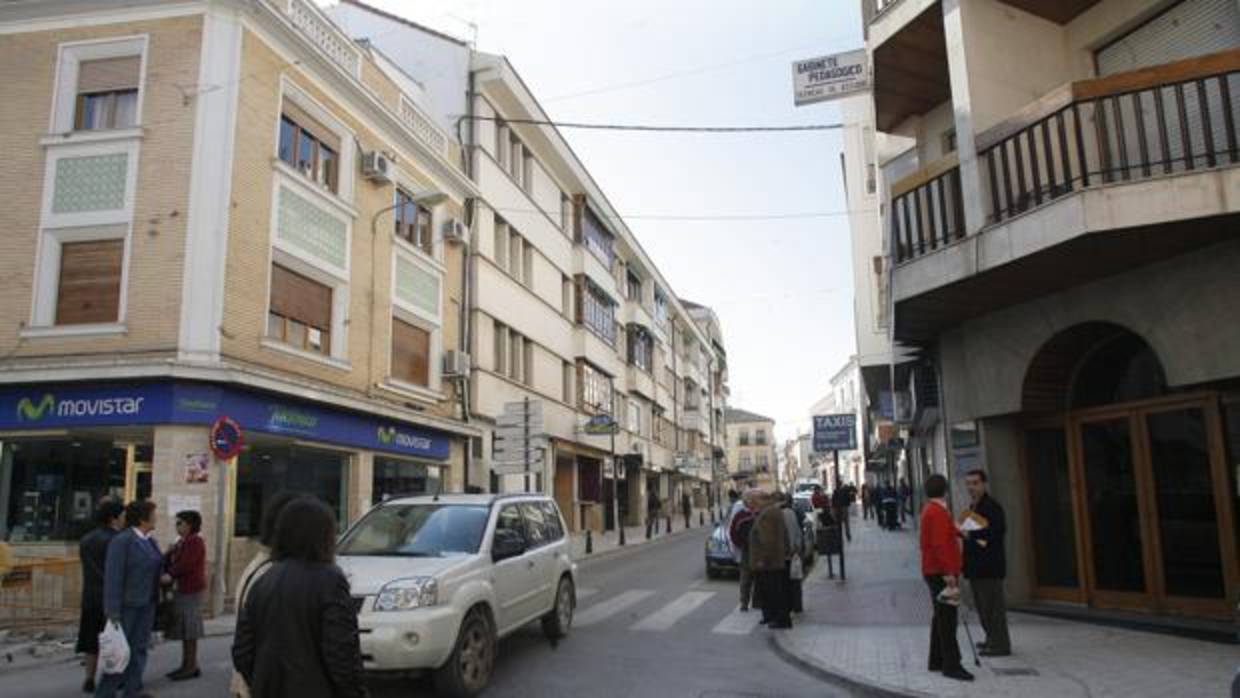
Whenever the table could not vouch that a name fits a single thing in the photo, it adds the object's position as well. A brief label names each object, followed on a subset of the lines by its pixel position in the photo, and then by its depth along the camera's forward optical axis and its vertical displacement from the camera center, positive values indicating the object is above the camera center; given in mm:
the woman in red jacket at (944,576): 8016 -685
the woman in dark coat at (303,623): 3566 -451
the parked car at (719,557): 17852 -1100
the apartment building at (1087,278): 9172 +2460
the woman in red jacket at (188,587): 8555 -717
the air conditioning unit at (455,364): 23219 +3553
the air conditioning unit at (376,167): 19594 +7246
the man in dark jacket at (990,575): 8758 -747
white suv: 7219 -666
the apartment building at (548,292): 26359 +7787
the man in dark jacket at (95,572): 8070 -527
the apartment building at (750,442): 126000 +8055
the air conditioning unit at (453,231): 23344 +6945
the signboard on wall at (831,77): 14023 +6445
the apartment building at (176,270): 14359 +4097
